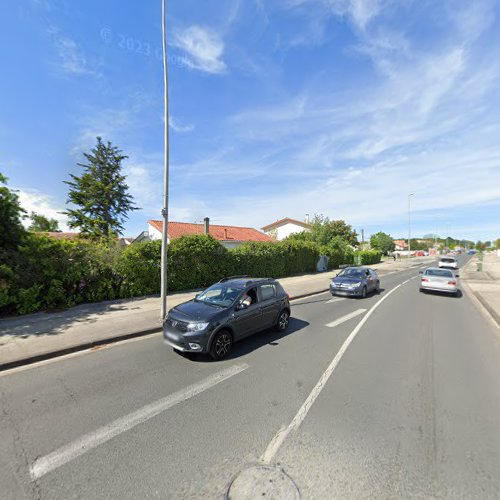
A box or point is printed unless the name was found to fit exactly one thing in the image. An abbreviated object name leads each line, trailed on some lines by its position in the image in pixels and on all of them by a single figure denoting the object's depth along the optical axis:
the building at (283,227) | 45.41
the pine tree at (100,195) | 28.47
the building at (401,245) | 98.36
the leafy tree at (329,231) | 32.28
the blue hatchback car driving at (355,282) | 12.09
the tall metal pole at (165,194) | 7.65
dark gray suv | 5.03
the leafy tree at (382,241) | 57.53
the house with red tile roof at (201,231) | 31.49
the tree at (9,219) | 8.20
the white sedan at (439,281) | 12.66
